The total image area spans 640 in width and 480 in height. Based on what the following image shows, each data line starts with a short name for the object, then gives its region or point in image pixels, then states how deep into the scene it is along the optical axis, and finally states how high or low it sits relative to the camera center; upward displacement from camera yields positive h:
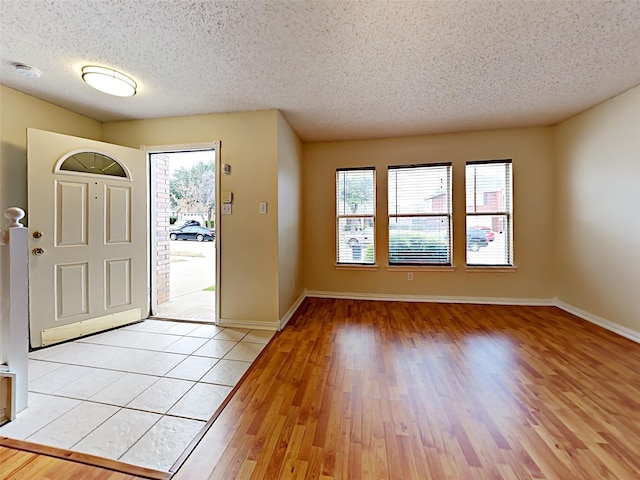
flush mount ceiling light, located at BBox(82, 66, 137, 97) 2.17 +1.38
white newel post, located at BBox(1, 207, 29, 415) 1.59 -0.48
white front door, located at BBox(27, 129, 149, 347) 2.49 +0.04
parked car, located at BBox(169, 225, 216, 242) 10.38 +0.24
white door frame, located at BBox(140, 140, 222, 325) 3.05 +0.46
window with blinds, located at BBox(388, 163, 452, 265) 3.92 +0.37
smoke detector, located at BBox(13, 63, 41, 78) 2.13 +1.44
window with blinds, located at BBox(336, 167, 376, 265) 4.13 +0.37
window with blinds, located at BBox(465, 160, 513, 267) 3.77 +0.36
